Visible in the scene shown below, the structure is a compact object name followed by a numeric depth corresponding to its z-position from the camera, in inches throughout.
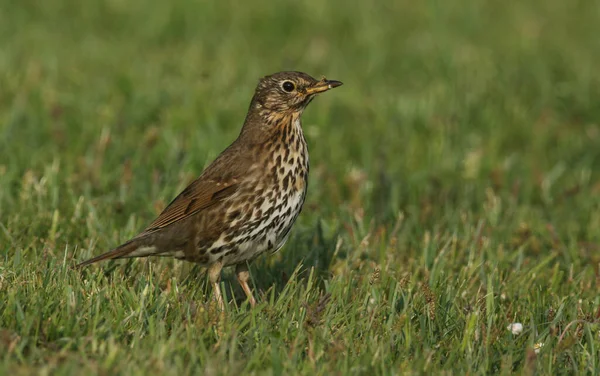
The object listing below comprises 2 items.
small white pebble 461.1
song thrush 514.9
